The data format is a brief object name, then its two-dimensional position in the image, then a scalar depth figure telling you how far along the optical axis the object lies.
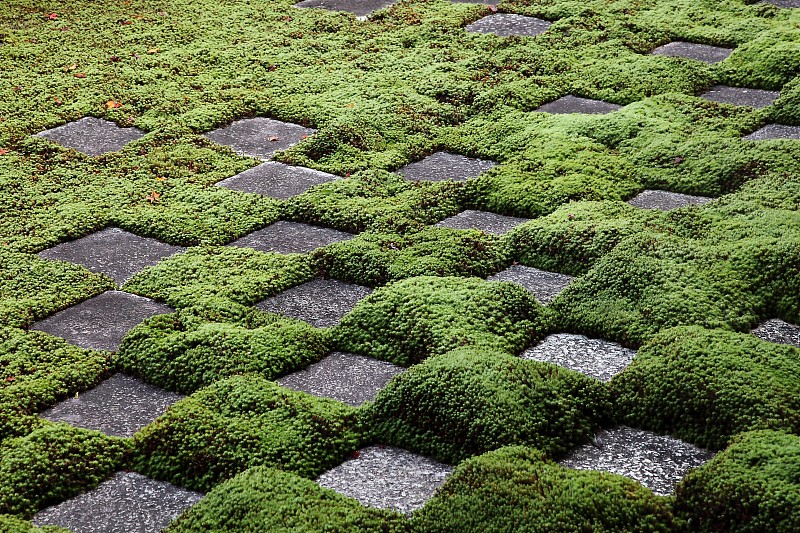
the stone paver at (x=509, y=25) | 5.28
